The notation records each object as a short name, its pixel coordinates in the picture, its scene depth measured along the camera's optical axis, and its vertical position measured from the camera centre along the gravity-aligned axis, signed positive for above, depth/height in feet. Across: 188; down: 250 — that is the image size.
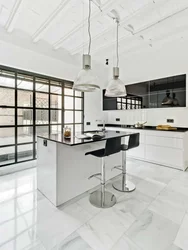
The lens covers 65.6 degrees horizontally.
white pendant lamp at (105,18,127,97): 9.43 +2.42
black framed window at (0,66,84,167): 11.28 +1.18
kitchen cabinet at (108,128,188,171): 11.68 -2.11
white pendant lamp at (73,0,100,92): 7.75 +2.47
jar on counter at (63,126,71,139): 8.07 -0.54
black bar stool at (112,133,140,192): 8.71 -3.62
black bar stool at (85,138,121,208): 7.21 -3.66
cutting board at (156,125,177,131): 12.89 -0.33
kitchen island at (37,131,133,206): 6.98 -2.31
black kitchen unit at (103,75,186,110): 12.67 +2.84
